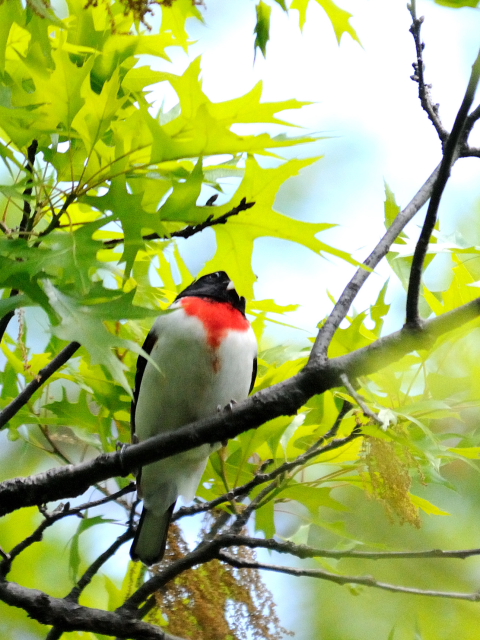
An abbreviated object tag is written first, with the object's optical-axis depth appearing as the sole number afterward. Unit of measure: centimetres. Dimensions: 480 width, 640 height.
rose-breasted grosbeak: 721
